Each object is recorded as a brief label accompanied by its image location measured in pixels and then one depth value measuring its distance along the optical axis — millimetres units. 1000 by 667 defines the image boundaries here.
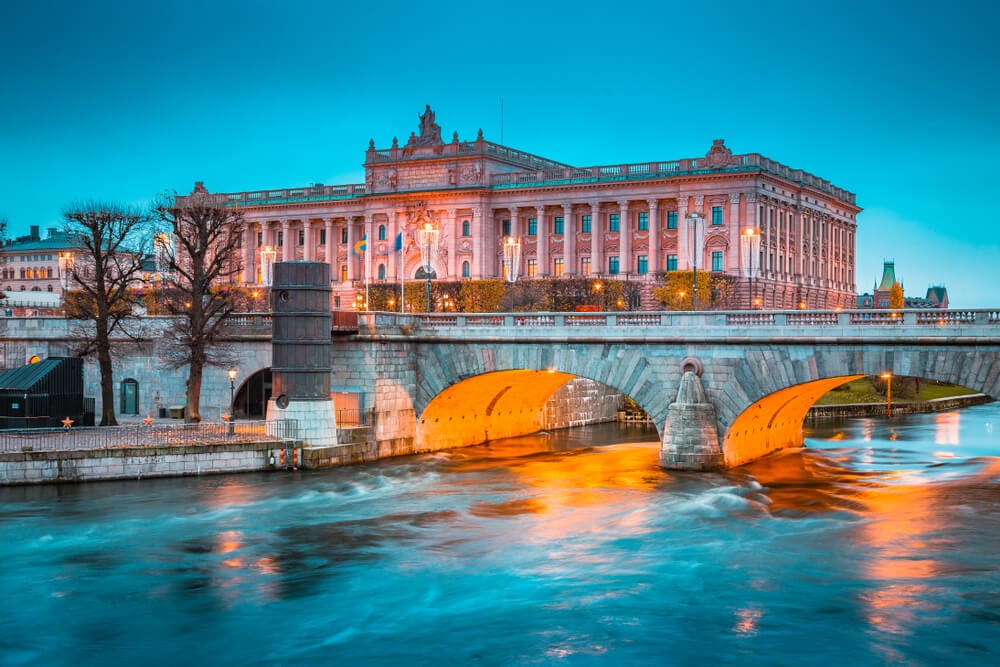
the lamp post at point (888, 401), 82488
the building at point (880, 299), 176000
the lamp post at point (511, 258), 75788
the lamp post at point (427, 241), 70750
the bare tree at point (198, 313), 54594
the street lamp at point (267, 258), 81812
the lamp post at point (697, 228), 65156
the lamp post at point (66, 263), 64688
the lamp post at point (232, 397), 56366
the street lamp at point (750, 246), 63500
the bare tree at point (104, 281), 54125
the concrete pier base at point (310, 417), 49531
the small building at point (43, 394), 49312
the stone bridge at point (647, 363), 43875
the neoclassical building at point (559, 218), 118062
